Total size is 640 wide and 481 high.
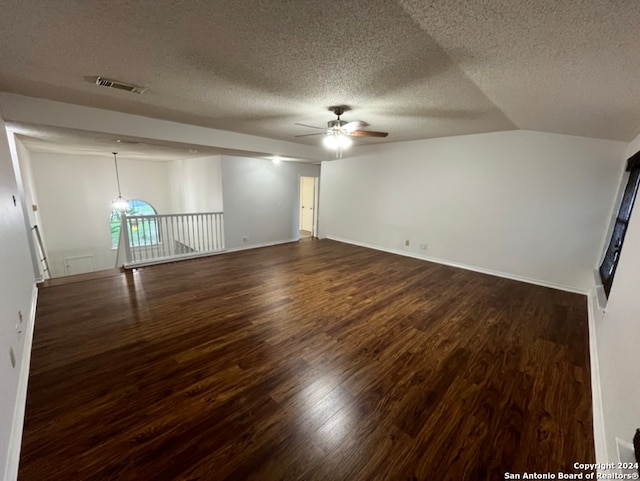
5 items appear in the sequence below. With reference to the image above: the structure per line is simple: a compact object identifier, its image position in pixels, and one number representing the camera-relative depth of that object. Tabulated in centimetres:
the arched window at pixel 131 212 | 809
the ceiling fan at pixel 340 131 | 316
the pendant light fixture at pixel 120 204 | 663
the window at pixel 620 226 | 298
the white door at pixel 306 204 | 894
